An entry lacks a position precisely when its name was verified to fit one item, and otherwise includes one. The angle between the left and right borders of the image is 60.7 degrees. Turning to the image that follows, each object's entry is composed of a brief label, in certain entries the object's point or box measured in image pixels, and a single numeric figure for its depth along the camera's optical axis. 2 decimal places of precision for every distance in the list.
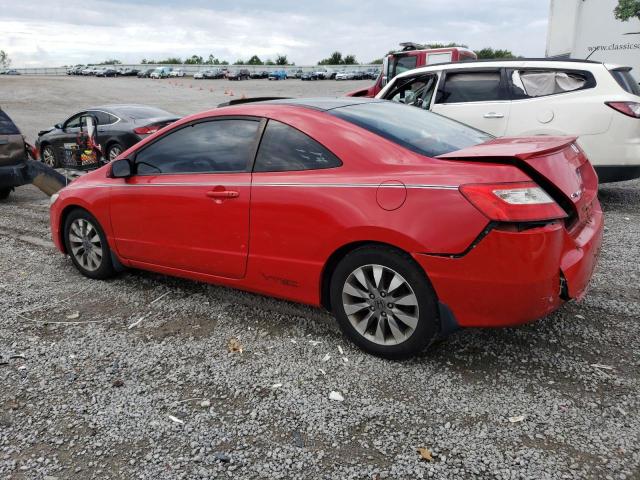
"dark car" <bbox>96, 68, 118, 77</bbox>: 74.00
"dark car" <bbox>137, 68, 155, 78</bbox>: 69.25
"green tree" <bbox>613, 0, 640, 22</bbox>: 14.44
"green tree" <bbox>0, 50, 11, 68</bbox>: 130.88
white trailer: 15.09
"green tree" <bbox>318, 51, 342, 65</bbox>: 83.38
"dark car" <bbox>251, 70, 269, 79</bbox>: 65.44
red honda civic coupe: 2.83
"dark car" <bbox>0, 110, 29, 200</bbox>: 7.72
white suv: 6.31
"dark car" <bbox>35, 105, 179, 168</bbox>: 11.44
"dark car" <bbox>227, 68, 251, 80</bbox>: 61.38
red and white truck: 14.02
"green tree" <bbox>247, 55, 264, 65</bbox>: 91.50
